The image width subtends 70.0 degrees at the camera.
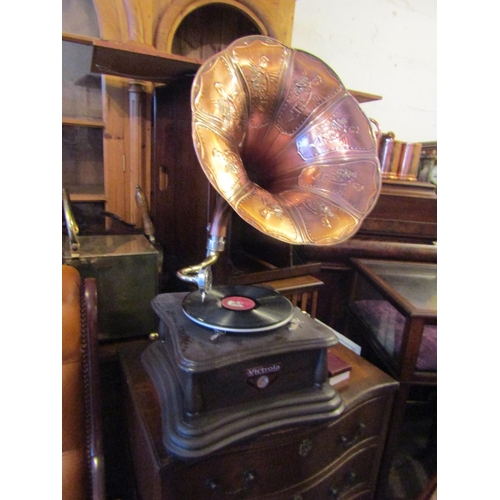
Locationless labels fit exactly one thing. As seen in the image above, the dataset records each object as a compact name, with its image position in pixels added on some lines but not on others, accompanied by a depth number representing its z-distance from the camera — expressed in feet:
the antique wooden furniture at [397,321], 3.59
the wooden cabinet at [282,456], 2.30
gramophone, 2.32
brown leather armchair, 2.68
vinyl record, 2.47
